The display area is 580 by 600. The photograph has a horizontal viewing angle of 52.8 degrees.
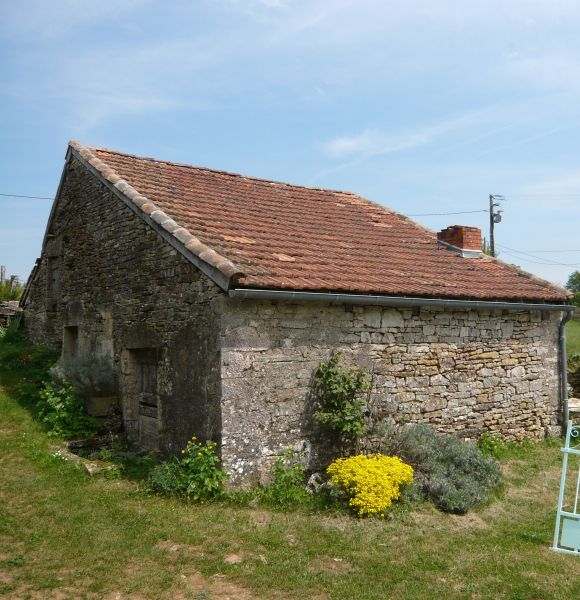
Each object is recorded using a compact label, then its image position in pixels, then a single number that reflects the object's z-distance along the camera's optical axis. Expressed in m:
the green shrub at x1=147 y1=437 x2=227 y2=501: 6.77
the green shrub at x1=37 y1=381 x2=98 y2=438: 9.23
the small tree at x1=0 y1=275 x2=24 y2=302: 18.70
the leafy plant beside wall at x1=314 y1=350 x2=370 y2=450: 7.60
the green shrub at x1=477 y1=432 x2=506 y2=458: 9.31
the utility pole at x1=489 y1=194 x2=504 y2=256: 31.56
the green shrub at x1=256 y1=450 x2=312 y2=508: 6.90
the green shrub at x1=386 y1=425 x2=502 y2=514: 7.02
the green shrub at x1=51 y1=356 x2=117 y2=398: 9.29
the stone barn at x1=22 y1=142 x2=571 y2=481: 7.26
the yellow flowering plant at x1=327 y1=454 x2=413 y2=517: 6.54
